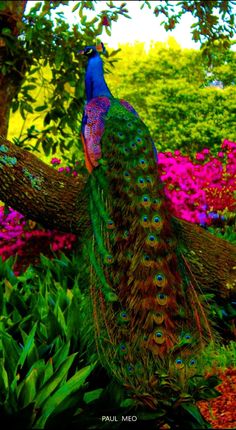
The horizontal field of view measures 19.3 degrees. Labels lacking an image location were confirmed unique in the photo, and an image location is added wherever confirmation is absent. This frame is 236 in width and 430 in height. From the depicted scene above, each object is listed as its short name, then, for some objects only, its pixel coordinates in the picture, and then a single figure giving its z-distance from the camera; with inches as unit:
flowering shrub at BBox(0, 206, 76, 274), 343.9
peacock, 153.2
